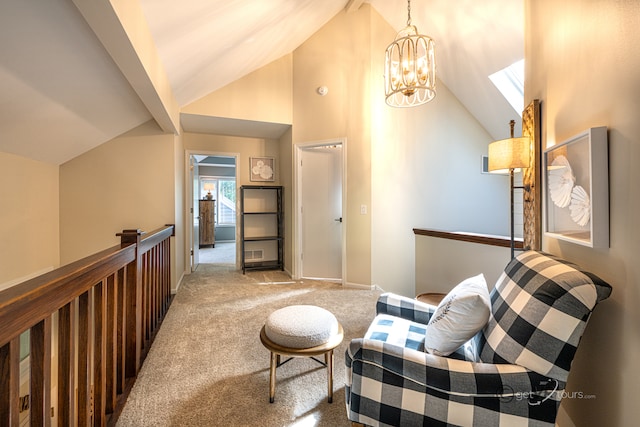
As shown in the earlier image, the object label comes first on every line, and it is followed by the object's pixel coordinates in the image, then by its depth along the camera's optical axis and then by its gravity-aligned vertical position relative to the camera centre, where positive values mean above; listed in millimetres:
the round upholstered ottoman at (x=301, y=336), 1485 -675
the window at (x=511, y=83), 3164 +1493
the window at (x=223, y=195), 7820 +525
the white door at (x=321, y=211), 3984 +20
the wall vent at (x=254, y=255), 4724 -715
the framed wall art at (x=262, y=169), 4719 +748
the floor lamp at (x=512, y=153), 1784 +377
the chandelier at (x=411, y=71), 1982 +1034
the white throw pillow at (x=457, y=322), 1172 -474
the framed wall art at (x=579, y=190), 1069 +91
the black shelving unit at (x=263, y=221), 4559 -138
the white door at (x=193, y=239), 4578 -449
